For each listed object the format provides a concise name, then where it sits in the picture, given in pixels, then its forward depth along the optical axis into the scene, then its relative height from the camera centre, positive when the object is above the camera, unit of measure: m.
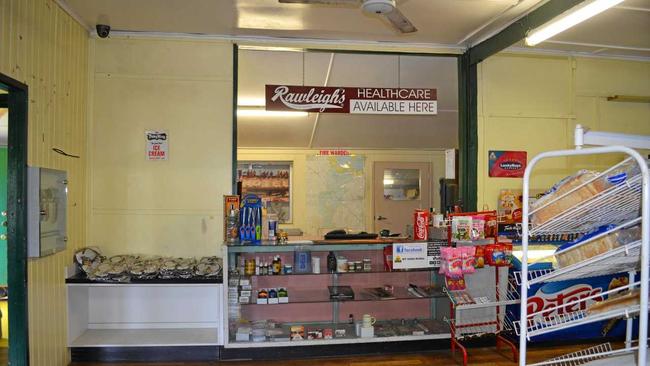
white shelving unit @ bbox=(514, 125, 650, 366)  1.41 -0.15
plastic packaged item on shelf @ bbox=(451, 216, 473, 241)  4.18 -0.36
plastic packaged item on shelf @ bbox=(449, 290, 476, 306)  4.04 -1.01
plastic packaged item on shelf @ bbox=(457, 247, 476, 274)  4.07 -0.64
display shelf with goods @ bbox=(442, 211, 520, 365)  4.10 -0.92
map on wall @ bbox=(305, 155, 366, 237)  7.81 -0.01
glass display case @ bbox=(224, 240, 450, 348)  4.18 -1.04
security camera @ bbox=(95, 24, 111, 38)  4.36 +1.64
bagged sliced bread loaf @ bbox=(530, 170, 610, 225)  1.55 -0.01
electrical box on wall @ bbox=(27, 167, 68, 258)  3.36 -0.15
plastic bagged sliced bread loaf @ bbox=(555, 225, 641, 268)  1.55 -0.20
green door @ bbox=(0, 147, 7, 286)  5.11 -0.14
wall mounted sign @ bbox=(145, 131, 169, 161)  4.55 +0.49
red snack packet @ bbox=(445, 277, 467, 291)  4.09 -0.88
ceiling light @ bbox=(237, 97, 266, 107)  6.29 +1.31
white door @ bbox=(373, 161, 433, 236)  7.89 -0.02
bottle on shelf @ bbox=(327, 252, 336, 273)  4.28 -0.70
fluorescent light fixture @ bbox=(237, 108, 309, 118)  6.56 +1.20
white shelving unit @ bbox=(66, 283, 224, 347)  4.22 -1.26
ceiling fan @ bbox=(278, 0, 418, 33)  2.89 +1.25
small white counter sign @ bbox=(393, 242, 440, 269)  4.24 -0.63
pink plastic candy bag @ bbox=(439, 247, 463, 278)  4.04 -0.66
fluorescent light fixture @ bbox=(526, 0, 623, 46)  3.08 +1.31
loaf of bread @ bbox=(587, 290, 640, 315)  1.52 -0.41
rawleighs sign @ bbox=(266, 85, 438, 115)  4.32 +0.93
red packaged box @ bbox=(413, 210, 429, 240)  4.34 -0.35
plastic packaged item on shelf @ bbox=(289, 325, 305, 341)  4.19 -1.37
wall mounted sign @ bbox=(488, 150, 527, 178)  4.99 +0.32
